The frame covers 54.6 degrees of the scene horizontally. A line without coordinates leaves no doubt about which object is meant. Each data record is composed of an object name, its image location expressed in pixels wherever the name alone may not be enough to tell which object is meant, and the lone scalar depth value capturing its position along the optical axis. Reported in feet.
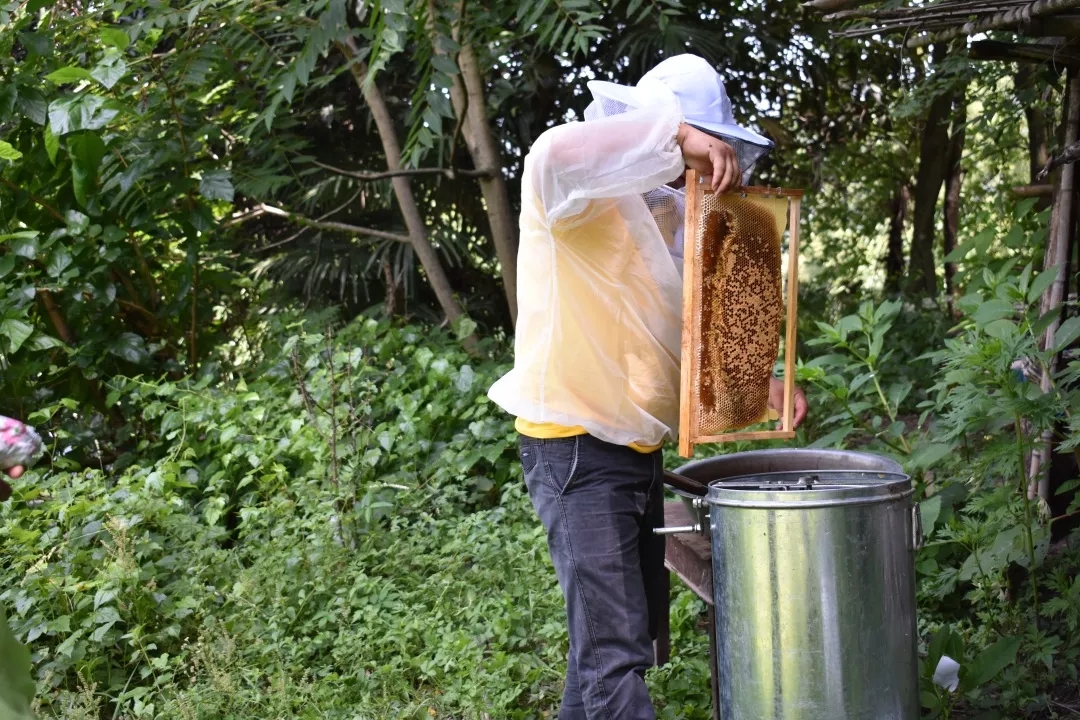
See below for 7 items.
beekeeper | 8.30
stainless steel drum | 7.74
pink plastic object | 6.07
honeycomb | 8.34
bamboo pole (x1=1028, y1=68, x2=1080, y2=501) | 12.14
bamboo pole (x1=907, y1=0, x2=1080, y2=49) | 10.03
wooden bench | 9.26
